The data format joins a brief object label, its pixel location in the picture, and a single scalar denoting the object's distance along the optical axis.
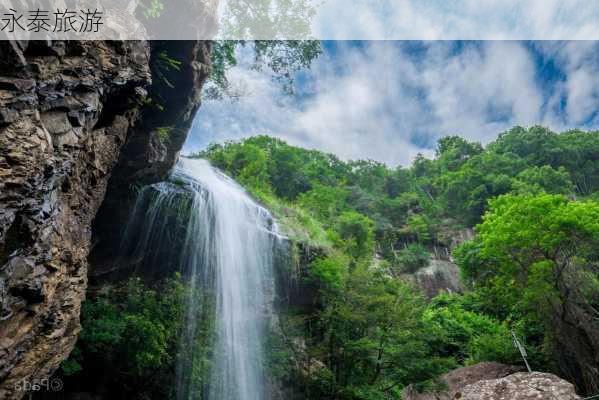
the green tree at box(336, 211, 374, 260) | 16.41
